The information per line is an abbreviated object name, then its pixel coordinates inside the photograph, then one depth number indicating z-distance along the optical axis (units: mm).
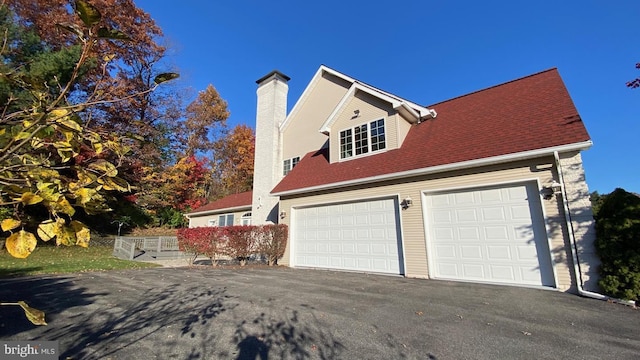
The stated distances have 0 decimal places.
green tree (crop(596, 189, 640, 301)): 5801
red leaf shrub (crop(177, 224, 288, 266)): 12344
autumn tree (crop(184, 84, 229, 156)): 30203
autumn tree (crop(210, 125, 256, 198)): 31766
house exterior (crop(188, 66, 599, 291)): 7004
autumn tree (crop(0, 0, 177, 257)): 1160
